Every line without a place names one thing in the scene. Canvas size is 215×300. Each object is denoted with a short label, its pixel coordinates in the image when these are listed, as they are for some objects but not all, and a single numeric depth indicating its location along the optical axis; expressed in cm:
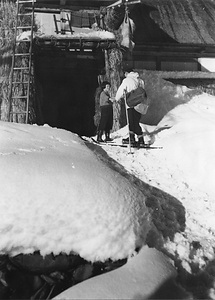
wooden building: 1196
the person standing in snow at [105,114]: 980
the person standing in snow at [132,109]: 898
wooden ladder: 1081
